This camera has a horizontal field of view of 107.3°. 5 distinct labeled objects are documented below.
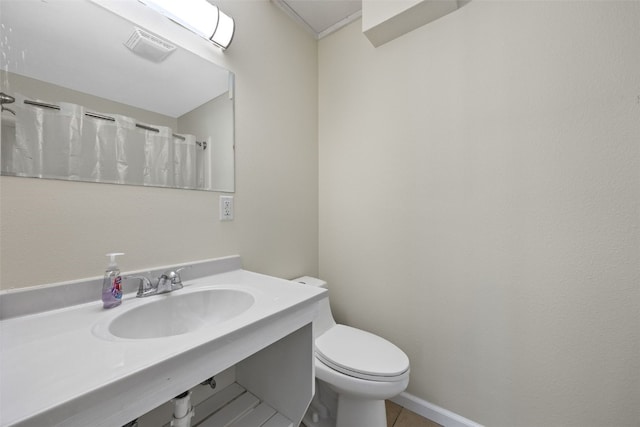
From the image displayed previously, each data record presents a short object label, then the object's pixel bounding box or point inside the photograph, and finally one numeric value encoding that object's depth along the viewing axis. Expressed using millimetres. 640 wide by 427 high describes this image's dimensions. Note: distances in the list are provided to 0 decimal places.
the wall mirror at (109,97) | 670
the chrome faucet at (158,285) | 811
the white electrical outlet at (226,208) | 1116
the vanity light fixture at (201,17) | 906
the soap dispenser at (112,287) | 711
